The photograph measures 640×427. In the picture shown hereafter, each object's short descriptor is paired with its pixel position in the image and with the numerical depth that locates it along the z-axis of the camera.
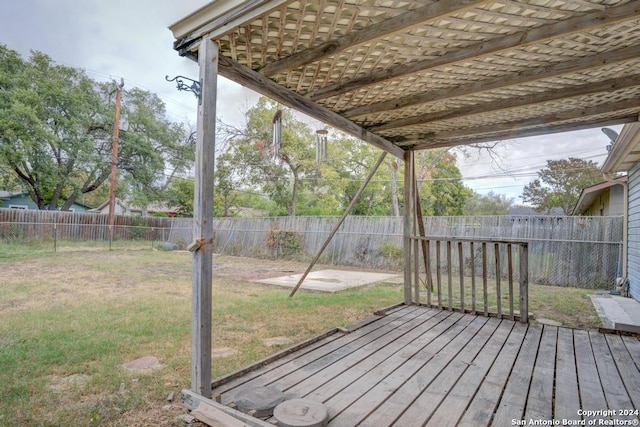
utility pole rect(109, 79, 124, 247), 12.31
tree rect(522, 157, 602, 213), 16.78
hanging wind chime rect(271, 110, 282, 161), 3.29
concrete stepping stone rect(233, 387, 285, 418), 1.61
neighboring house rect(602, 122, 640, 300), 4.07
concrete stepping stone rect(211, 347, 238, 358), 2.71
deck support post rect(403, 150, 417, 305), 4.20
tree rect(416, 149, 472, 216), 14.34
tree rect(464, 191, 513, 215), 23.97
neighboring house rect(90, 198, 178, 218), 22.38
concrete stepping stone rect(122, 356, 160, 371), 2.46
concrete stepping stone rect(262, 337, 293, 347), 2.95
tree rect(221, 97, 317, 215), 13.45
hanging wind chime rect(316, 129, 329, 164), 5.55
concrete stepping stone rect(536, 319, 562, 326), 3.56
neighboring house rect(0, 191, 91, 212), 18.73
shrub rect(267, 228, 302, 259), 10.68
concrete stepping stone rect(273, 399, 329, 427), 1.48
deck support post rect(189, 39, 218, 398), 1.79
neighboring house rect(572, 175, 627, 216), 8.43
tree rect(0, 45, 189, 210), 13.09
